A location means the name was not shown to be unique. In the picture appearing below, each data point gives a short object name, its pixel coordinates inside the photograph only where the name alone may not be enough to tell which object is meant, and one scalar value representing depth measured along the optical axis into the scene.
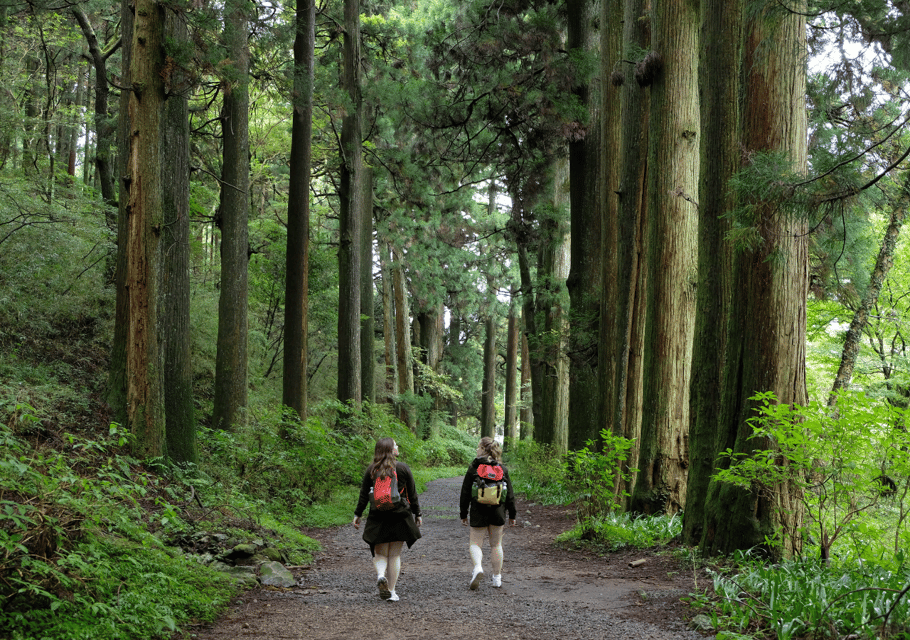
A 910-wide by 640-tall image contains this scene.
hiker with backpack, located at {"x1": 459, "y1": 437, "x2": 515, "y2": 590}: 6.49
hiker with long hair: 5.94
